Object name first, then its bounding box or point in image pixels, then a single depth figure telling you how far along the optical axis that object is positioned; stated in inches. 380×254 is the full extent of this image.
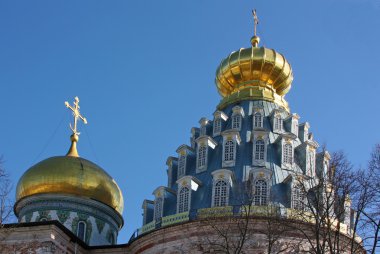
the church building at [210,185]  1059.9
